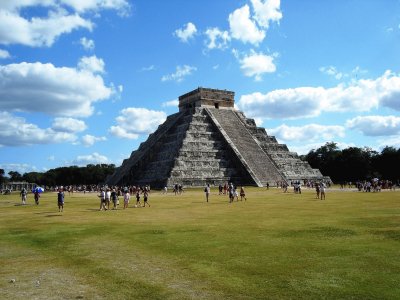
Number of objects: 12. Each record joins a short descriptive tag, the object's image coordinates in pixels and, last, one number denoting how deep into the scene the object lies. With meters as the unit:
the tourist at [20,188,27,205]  30.20
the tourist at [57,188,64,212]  22.07
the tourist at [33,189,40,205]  29.00
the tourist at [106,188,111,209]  23.47
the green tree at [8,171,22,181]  145.31
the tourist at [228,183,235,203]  26.78
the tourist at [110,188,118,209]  24.08
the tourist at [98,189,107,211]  22.75
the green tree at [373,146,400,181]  75.38
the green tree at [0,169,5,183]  113.53
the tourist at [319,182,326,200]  28.43
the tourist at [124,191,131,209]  23.80
